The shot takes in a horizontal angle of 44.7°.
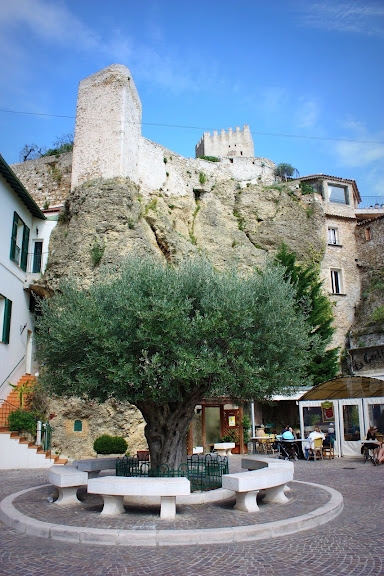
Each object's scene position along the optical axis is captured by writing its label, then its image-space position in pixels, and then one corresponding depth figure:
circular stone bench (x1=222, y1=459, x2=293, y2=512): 7.82
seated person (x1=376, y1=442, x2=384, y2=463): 15.84
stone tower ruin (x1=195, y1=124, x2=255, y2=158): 58.34
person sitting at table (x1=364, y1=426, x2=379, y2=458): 16.32
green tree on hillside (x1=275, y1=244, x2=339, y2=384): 25.39
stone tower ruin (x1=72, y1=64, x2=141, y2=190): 24.73
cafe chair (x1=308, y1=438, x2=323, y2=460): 18.01
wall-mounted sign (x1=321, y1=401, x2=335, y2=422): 19.08
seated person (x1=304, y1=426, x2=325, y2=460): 18.05
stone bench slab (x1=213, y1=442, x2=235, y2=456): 19.92
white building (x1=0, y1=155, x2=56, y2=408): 19.97
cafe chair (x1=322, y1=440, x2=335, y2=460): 18.58
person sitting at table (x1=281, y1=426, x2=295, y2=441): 18.27
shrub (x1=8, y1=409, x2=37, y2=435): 17.55
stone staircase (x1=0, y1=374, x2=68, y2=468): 16.52
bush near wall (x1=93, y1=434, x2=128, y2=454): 17.98
